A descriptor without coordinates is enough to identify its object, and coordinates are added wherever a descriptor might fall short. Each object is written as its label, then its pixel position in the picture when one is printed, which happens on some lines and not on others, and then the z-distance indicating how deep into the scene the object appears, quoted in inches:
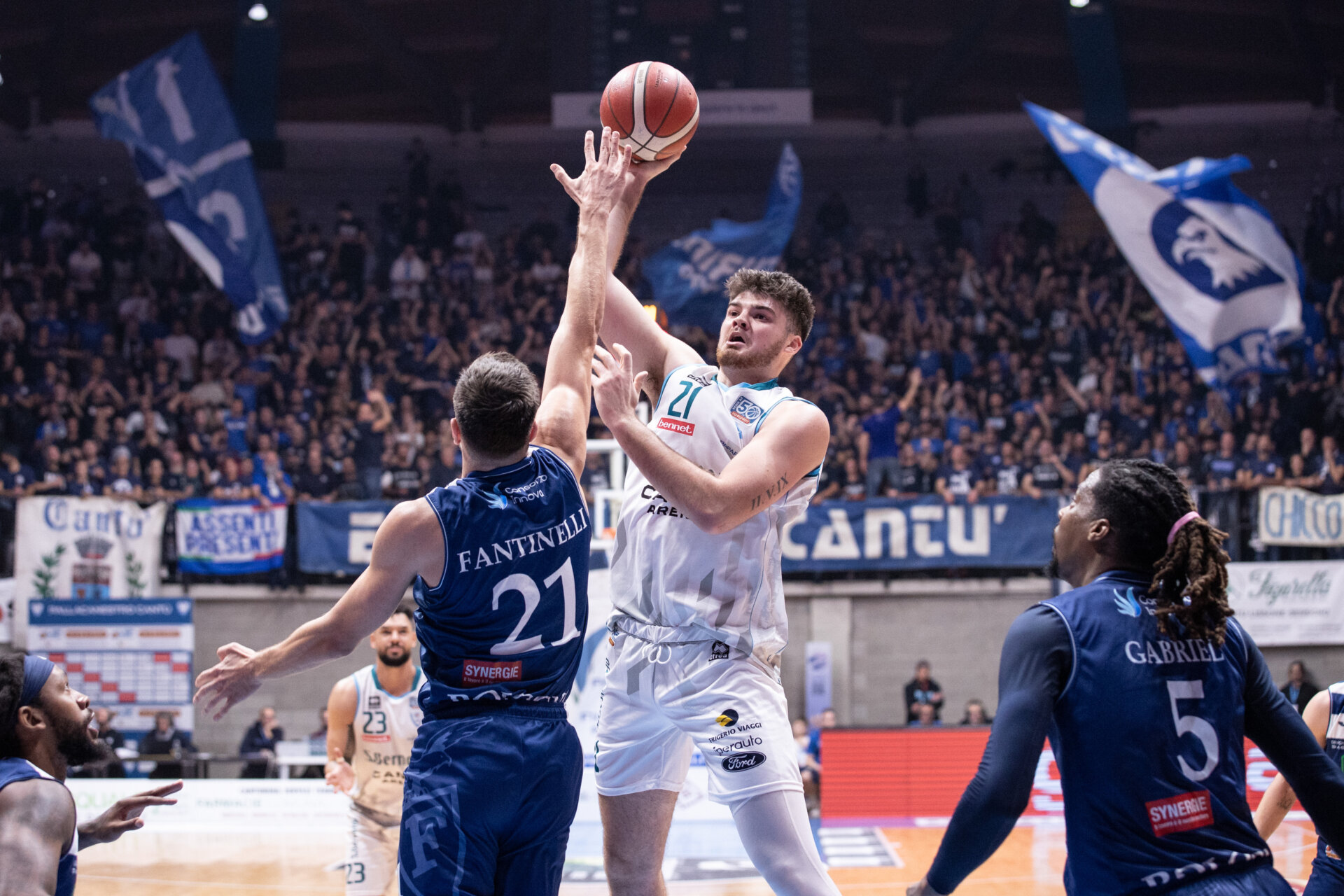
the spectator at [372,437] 618.8
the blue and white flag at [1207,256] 504.7
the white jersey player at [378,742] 259.6
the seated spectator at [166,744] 542.0
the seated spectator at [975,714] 552.7
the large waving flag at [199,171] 632.4
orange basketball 191.9
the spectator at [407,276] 779.4
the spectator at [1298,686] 522.3
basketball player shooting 147.7
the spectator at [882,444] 615.8
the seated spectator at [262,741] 534.9
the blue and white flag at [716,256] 658.2
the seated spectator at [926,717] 533.3
